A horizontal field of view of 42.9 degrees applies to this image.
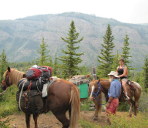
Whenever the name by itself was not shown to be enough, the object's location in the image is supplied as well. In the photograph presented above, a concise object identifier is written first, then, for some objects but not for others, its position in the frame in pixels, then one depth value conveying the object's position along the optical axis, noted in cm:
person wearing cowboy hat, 735
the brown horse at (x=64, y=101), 575
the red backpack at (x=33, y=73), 604
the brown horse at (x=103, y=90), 899
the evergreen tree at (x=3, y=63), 1453
